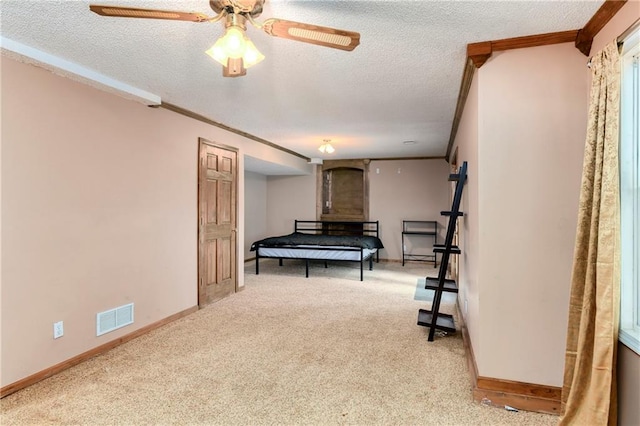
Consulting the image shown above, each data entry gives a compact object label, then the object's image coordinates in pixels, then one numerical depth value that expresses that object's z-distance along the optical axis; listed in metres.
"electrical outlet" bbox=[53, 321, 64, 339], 2.57
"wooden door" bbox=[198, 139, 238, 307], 4.14
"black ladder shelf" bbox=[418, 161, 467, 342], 3.06
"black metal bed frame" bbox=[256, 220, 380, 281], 7.76
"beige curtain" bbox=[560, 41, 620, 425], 1.64
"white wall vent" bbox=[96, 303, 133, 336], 2.93
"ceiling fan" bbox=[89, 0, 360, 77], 1.49
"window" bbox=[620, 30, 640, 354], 1.66
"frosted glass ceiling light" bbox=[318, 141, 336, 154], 5.39
